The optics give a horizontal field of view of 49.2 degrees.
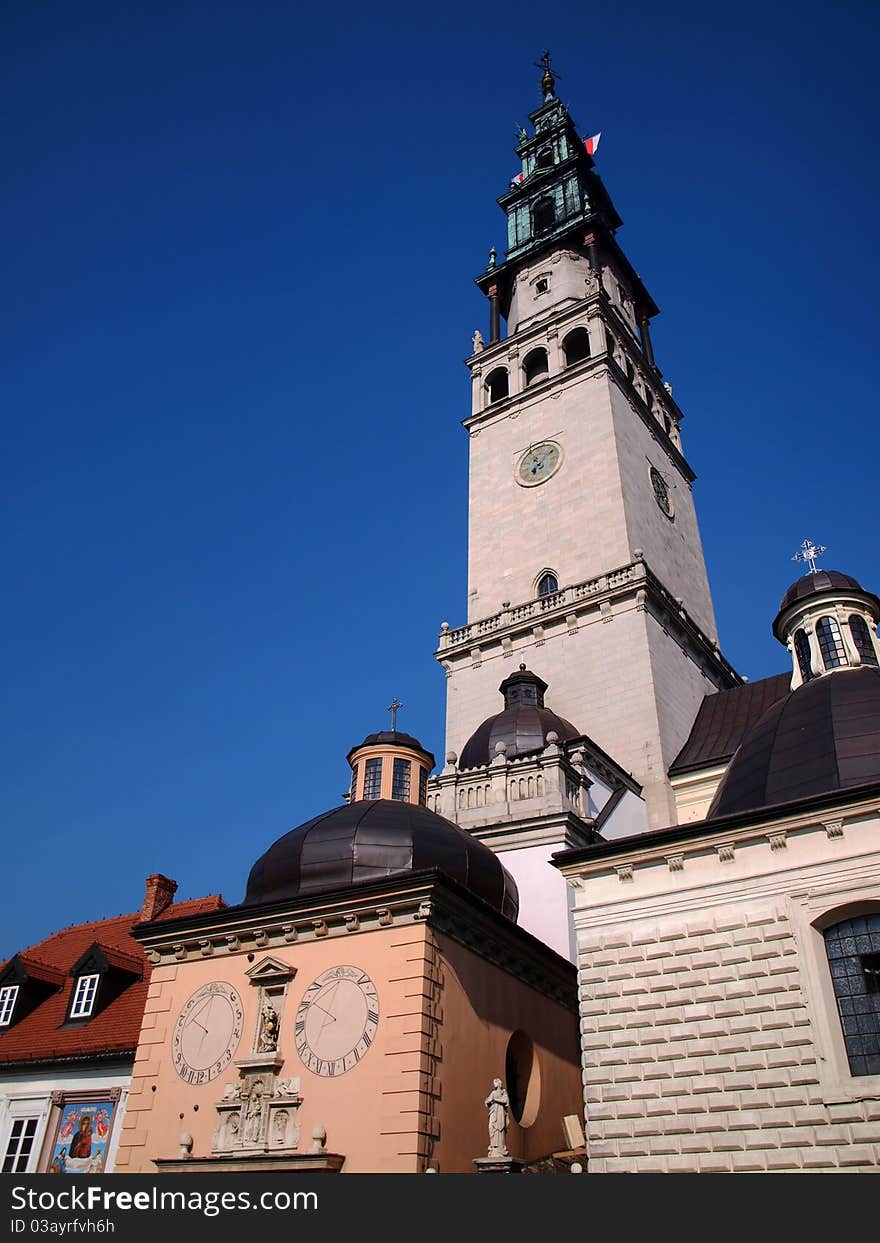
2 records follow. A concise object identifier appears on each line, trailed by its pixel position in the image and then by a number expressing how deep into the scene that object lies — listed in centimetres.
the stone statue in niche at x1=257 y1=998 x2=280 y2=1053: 1518
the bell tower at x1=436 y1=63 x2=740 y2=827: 3045
